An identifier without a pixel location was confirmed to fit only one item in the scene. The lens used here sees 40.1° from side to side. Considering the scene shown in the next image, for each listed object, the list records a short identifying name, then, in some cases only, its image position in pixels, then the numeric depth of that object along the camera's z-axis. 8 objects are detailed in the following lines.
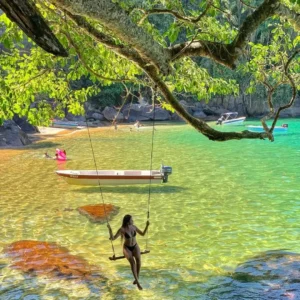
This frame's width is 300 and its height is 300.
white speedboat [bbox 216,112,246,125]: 44.70
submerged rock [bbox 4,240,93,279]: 8.62
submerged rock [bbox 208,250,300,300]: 7.54
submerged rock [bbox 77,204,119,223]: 12.70
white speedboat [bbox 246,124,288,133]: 37.93
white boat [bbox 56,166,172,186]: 16.69
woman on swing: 6.86
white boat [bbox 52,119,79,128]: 46.94
